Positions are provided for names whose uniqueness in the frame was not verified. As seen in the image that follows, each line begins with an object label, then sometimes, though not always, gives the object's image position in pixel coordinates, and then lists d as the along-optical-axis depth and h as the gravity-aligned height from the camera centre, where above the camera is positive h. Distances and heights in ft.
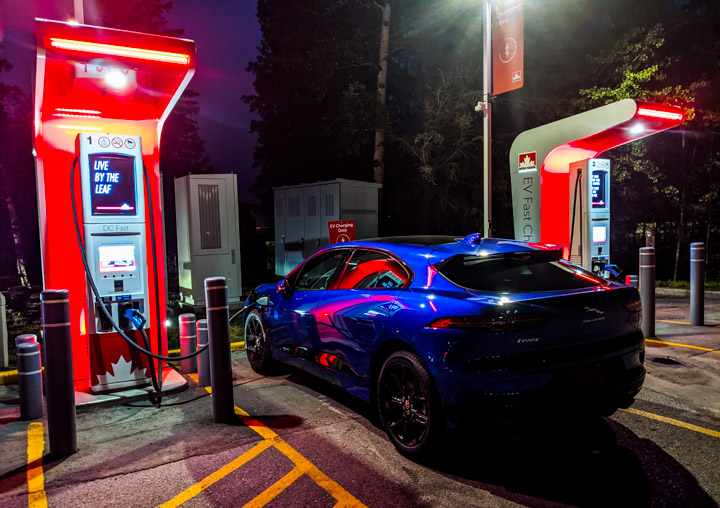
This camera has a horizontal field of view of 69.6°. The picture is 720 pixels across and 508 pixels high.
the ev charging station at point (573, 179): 26.91 +2.80
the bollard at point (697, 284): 25.40 -3.03
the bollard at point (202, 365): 18.88 -4.68
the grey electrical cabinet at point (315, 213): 45.11 +1.91
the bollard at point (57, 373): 12.82 -3.29
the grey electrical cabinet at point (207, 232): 35.94 +0.33
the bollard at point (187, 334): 19.63 -3.68
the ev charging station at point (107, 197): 16.79 +1.47
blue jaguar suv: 10.77 -2.42
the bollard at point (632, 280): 24.41 -2.56
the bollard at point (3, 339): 20.62 -3.91
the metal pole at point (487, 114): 32.81 +7.48
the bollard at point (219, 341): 14.48 -2.94
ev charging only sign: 38.52 +0.22
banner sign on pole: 31.60 +11.51
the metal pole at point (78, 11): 19.74 +8.77
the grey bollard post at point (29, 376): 15.56 -4.10
